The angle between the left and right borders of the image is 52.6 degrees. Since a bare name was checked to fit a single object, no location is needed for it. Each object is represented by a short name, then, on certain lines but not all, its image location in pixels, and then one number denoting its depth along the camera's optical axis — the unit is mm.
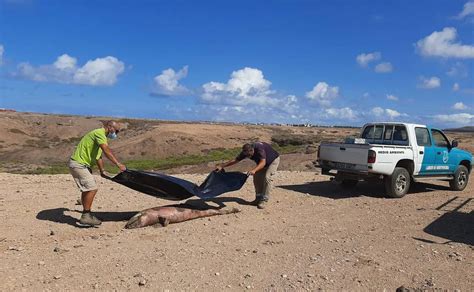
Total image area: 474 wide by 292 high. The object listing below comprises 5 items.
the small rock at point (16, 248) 6930
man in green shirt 8023
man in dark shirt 9836
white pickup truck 11875
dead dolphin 8375
